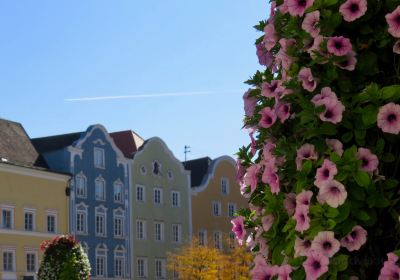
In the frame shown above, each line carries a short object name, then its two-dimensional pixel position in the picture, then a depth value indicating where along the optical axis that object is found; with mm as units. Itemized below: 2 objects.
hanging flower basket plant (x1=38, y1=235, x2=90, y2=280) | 19938
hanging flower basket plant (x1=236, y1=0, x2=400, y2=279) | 3449
